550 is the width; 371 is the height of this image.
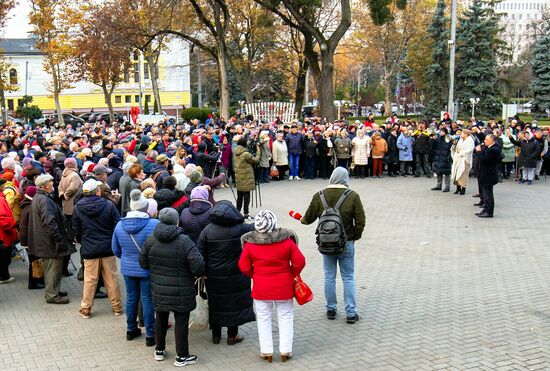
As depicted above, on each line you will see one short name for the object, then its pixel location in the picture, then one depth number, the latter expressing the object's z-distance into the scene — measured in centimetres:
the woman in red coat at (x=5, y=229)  895
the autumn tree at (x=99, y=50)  4019
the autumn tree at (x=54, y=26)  4194
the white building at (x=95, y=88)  7269
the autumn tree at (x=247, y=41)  4259
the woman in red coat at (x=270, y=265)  627
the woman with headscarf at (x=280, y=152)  2055
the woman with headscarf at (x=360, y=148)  2052
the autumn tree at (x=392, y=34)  5422
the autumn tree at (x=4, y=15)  3484
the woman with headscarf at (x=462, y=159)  1619
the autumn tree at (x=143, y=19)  3124
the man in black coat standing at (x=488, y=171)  1381
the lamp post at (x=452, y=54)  2791
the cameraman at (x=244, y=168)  1374
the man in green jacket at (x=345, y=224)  750
